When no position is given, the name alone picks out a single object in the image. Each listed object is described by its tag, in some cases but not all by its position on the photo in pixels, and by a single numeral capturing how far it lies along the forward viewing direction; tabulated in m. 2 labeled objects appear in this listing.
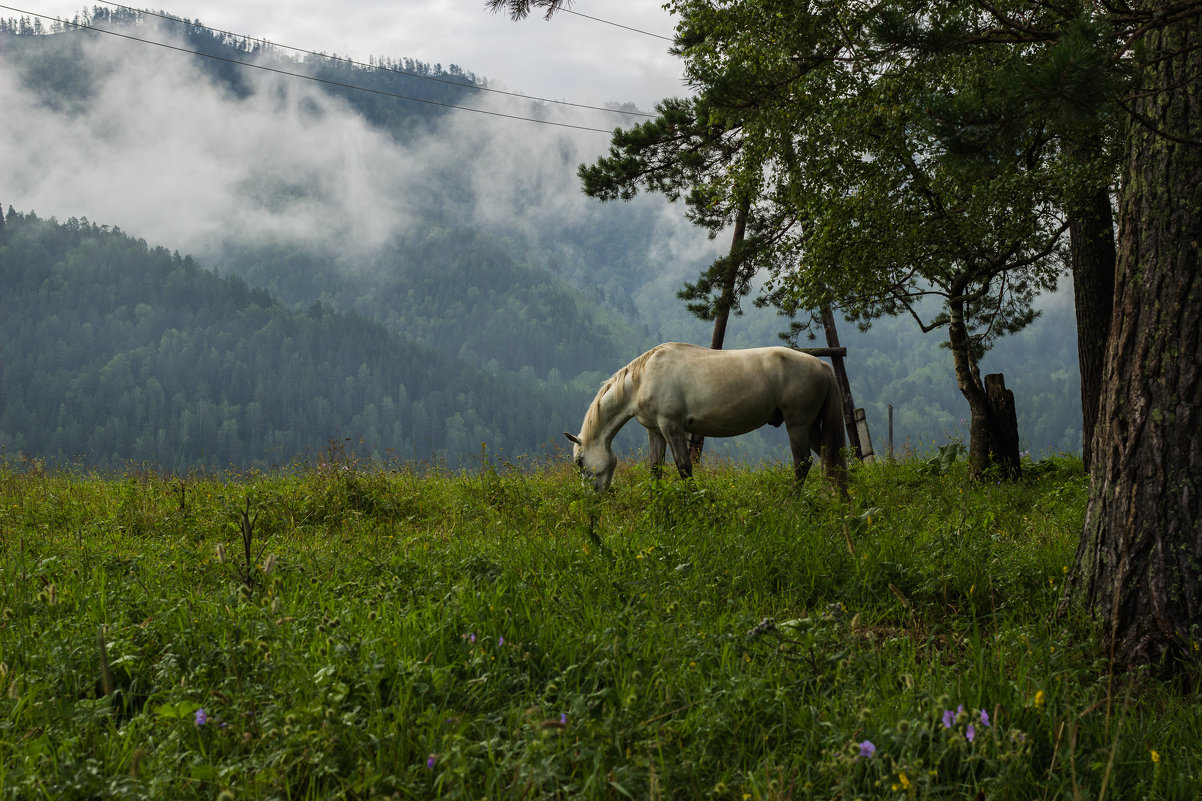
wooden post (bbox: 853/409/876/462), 16.94
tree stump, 11.01
